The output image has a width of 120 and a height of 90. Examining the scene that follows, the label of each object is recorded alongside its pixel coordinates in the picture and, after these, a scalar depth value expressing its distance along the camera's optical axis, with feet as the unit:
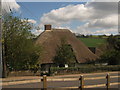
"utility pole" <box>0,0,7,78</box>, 87.77
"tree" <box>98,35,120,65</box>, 124.67
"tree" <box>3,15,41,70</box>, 86.53
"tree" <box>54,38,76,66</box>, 106.01
